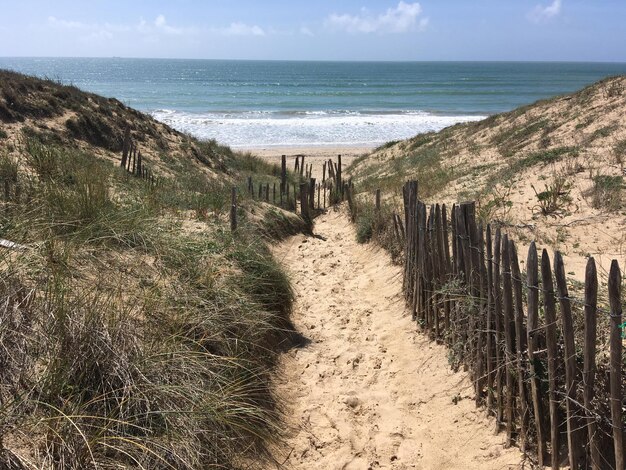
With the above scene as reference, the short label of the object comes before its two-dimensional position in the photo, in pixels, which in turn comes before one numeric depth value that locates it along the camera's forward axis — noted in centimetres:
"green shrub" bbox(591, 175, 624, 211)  768
